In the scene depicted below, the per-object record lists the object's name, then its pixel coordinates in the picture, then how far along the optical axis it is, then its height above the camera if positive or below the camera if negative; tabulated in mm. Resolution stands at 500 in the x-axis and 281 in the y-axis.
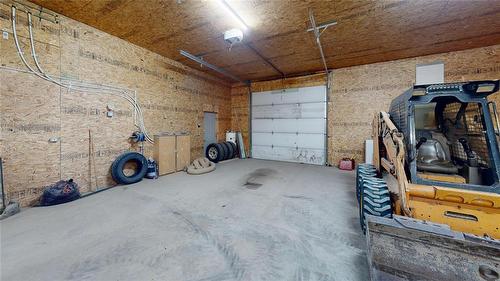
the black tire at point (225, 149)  8615 -495
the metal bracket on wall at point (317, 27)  3928 +2682
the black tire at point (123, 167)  4812 -822
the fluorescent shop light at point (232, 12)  3471 +2649
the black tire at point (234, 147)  9234 -431
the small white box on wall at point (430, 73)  5926 +2240
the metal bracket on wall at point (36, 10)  3484 +2620
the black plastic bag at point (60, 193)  3615 -1145
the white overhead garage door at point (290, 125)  7961 +684
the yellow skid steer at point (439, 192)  1470 -598
